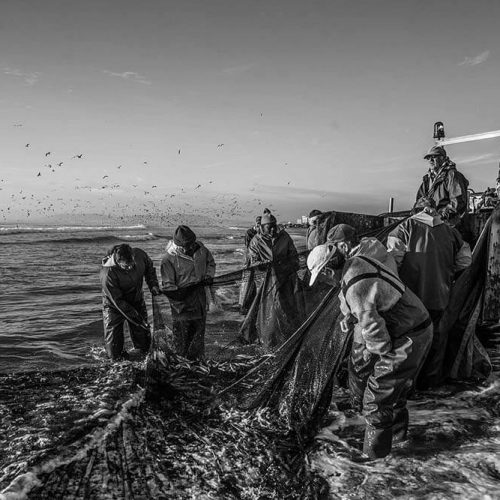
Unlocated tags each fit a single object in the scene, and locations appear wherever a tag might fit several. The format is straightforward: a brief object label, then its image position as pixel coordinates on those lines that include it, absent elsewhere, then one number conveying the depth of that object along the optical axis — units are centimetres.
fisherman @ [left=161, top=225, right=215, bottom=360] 525
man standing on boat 575
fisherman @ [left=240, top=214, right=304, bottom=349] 478
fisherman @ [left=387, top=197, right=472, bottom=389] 429
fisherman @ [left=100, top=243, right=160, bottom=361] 602
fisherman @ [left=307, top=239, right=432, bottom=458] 304
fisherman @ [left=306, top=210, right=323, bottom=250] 629
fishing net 398
